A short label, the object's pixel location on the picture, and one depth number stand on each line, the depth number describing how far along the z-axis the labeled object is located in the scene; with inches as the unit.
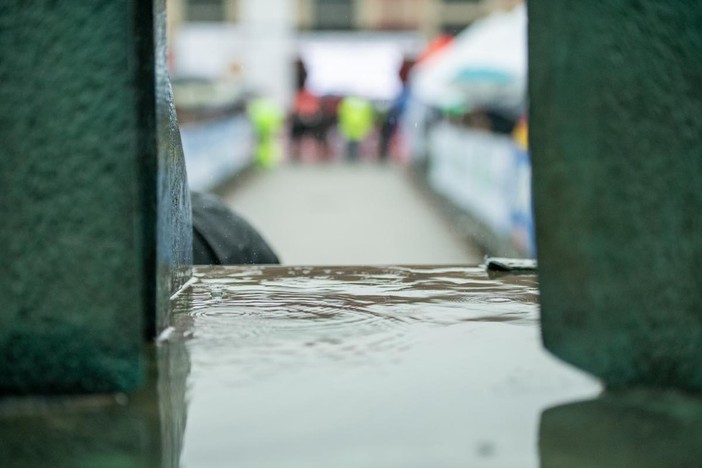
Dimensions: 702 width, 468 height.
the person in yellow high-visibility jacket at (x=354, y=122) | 986.1
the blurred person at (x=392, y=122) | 1023.0
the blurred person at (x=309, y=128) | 1015.0
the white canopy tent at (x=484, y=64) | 476.4
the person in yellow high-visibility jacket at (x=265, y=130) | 943.7
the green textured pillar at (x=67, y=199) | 51.4
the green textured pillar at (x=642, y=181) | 52.6
